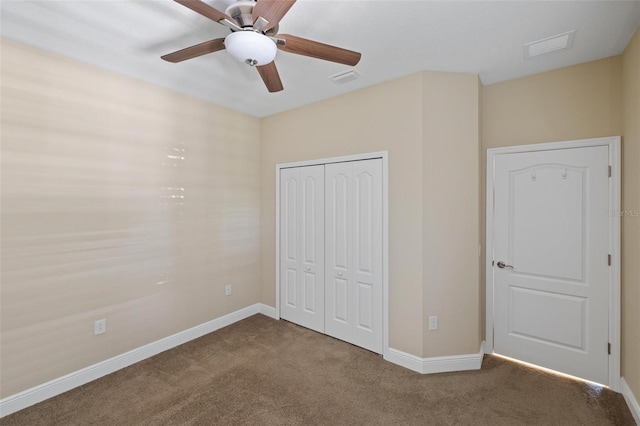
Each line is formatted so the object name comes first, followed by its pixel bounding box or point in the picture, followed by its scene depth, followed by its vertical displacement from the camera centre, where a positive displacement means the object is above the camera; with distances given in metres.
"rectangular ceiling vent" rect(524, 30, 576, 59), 2.05 +1.24
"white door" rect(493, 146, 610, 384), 2.38 -0.42
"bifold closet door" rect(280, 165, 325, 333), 3.37 -0.41
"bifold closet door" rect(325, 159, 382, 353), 2.90 -0.43
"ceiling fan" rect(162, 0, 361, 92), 1.40 +0.97
